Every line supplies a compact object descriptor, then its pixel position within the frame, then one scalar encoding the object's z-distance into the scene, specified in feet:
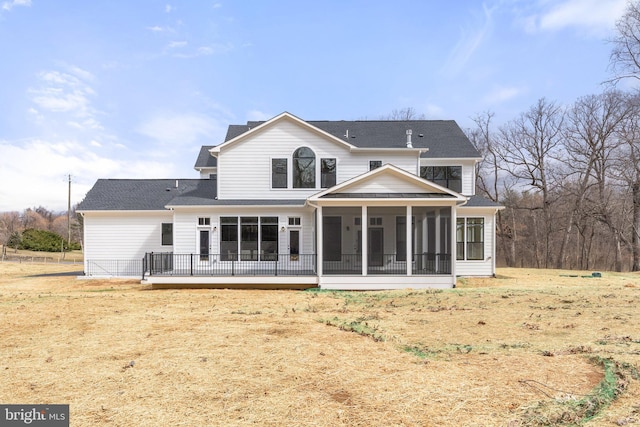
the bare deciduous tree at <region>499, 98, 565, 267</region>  121.60
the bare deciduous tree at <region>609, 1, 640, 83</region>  101.81
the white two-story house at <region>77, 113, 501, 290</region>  57.31
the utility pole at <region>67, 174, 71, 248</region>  190.55
